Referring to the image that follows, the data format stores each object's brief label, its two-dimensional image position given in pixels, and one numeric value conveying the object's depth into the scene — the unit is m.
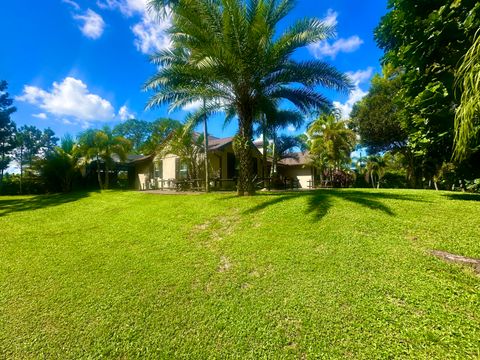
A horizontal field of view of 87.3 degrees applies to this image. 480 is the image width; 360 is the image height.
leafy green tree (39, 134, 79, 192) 23.83
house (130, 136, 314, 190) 19.50
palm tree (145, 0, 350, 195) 9.05
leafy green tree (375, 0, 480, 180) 5.71
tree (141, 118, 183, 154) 23.04
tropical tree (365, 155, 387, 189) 23.72
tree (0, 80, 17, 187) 27.04
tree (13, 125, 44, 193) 35.33
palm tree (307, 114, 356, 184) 25.14
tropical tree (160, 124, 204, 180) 17.98
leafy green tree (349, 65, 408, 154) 20.94
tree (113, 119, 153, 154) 48.46
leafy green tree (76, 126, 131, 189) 21.92
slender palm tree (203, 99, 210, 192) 14.06
